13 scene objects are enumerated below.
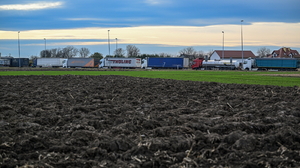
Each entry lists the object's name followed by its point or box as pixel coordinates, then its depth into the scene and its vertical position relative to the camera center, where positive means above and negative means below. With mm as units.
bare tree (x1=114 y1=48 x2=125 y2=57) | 183438 +7640
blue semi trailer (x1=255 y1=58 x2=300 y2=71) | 83125 +376
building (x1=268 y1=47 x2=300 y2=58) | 143750 +5104
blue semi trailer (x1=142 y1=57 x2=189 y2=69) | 99188 +839
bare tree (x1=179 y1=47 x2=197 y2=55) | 196125 +8157
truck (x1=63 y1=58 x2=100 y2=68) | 107125 +1123
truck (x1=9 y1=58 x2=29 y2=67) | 125938 +1555
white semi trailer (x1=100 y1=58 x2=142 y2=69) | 102500 +1146
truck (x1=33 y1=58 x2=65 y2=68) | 116188 +1409
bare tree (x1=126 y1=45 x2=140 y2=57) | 185825 +7925
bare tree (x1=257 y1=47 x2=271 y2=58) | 191025 +7329
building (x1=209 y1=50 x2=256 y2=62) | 152625 +5119
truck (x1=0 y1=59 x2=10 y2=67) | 125125 +1557
